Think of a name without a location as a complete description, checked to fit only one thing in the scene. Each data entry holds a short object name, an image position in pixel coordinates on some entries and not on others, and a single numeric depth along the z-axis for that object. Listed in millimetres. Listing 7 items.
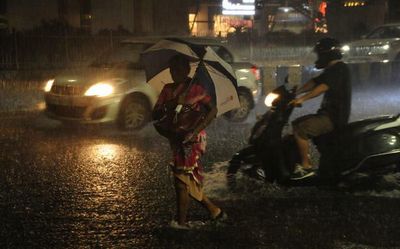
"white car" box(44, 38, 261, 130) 9867
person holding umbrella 4867
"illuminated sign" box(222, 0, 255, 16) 30266
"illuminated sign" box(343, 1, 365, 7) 36969
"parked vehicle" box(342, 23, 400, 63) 18719
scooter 6016
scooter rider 5961
